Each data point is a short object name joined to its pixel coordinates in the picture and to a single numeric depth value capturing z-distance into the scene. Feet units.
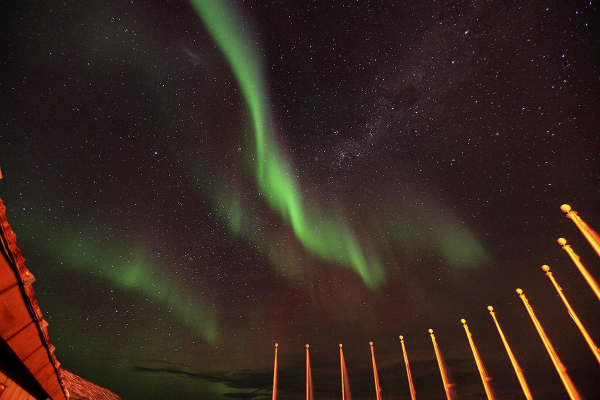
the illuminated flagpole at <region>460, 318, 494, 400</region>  59.62
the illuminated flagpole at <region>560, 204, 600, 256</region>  30.60
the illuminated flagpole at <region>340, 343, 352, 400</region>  89.40
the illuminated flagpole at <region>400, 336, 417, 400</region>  71.51
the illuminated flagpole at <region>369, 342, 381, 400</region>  81.12
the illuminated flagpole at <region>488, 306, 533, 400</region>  52.60
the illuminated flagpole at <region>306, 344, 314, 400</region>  87.17
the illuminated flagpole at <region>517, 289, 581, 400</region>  38.81
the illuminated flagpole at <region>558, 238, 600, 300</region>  33.19
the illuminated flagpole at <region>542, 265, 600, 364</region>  36.06
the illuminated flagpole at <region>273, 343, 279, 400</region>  84.72
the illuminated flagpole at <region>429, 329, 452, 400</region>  68.65
